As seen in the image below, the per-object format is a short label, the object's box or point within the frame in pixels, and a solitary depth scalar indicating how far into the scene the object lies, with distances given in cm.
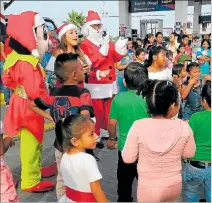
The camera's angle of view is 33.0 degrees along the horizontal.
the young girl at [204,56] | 629
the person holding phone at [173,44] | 854
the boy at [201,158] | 241
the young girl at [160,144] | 200
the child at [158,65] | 375
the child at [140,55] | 526
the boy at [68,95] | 251
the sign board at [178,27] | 1485
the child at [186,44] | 868
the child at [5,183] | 224
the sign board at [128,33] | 1672
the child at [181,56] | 669
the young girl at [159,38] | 874
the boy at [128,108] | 260
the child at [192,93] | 376
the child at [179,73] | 426
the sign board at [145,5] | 1802
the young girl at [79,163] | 196
